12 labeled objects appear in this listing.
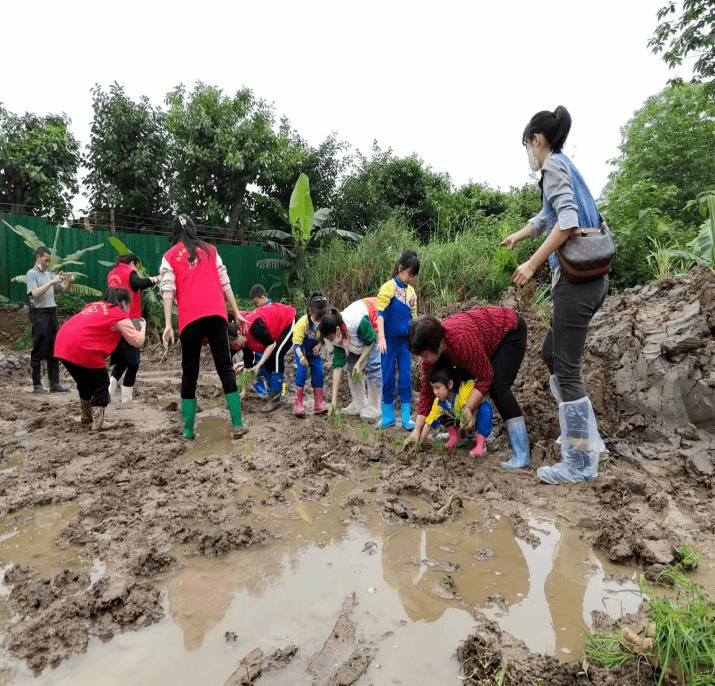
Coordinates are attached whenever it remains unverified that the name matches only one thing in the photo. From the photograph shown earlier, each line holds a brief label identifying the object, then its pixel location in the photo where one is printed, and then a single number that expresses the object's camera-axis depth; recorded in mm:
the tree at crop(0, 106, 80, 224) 12883
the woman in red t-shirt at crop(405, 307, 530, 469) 3354
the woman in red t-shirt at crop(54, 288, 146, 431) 4395
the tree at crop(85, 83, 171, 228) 14672
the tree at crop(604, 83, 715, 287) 17406
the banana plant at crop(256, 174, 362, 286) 11528
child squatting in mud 3441
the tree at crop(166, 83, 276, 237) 14828
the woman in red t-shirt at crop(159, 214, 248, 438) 4086
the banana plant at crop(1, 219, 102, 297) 9562
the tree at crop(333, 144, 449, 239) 16047
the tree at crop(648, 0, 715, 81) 9094
